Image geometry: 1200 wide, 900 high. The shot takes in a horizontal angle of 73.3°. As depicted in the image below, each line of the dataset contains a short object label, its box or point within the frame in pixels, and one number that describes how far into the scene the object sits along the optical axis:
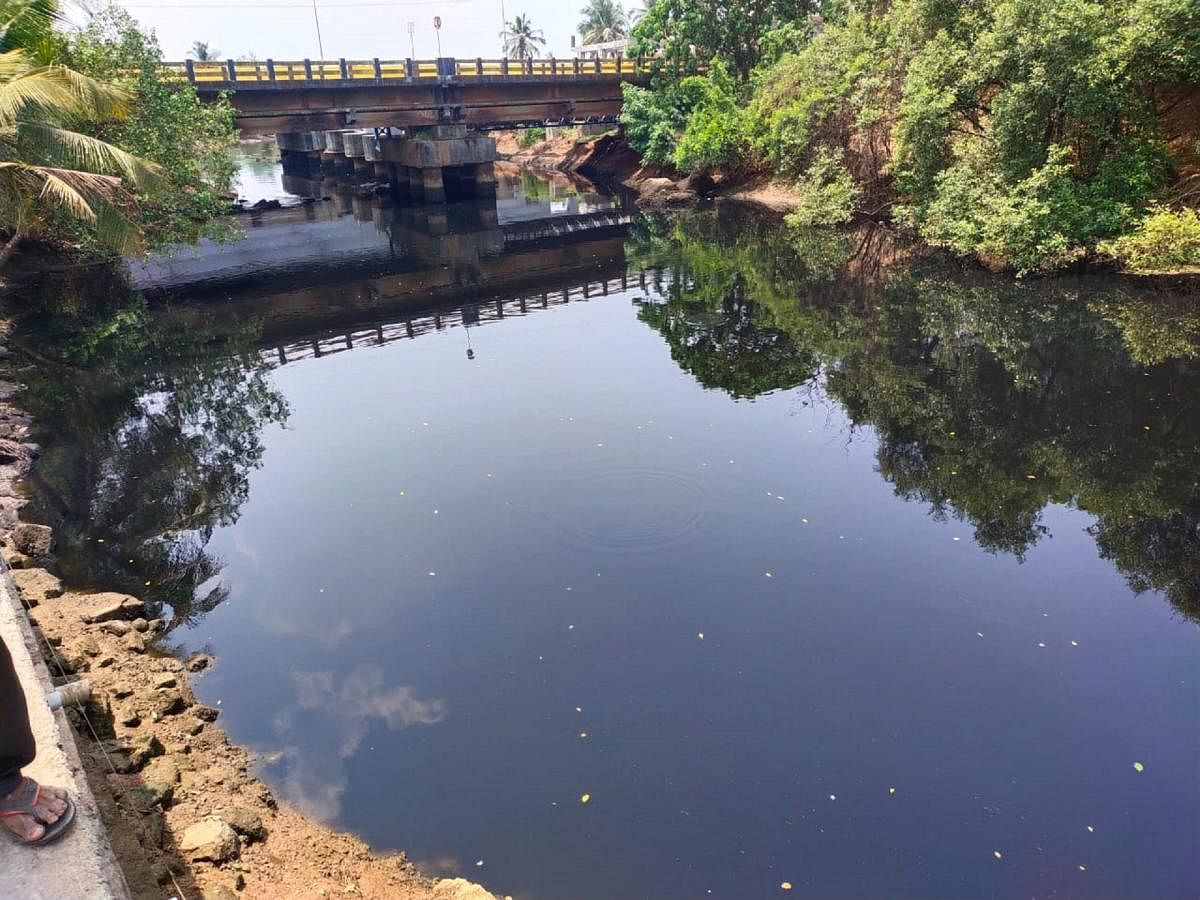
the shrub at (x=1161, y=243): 19.19
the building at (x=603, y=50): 78.44
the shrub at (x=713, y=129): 38.25
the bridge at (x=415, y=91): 37.34
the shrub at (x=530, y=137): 66.75
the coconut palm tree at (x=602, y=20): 96.44
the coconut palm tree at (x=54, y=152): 11.70
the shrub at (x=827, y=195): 30.58
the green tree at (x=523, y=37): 97.12
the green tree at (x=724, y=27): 41.97
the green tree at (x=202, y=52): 112.29
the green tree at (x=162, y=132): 23.58
